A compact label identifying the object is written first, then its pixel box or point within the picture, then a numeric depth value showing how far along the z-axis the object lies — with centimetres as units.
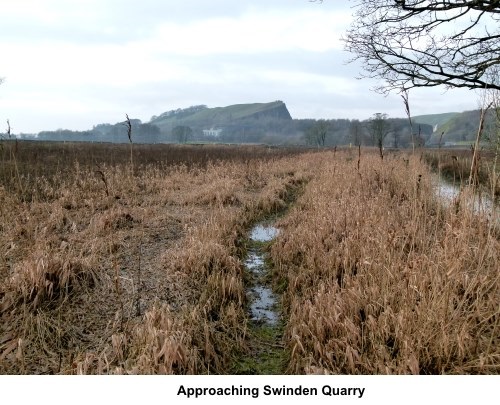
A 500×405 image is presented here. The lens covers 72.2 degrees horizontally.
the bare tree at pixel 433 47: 750
